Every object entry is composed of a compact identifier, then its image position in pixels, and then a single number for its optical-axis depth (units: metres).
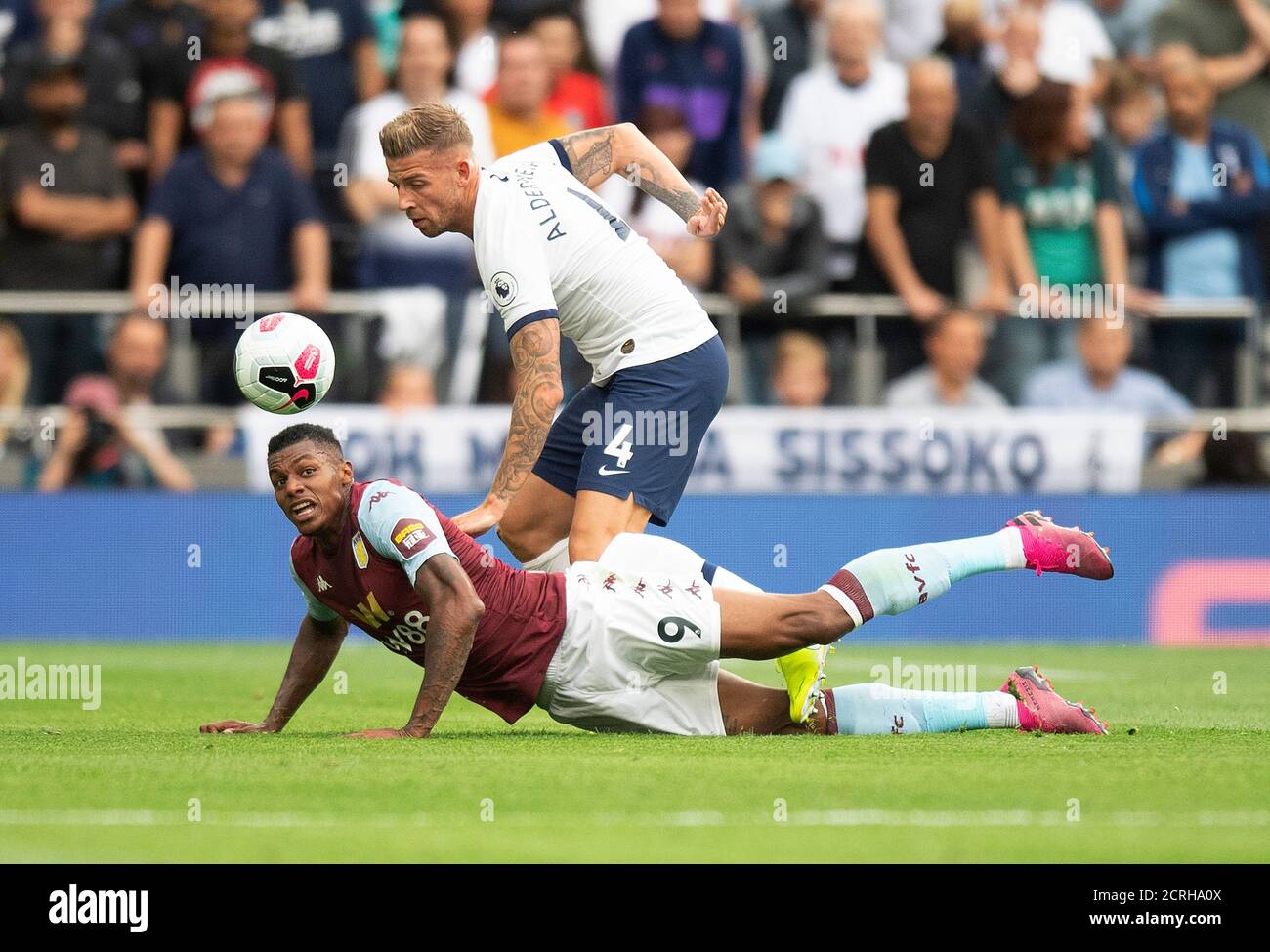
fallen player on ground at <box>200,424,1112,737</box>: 7.45
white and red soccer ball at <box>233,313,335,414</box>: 8.35
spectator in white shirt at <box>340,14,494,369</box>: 14.80
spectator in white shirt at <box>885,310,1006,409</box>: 15.29
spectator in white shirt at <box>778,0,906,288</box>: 15.89
